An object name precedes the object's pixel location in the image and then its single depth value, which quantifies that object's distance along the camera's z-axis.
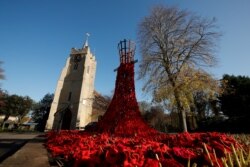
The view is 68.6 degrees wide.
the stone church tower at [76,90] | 38.47
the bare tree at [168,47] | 15.67
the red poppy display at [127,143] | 1.75
